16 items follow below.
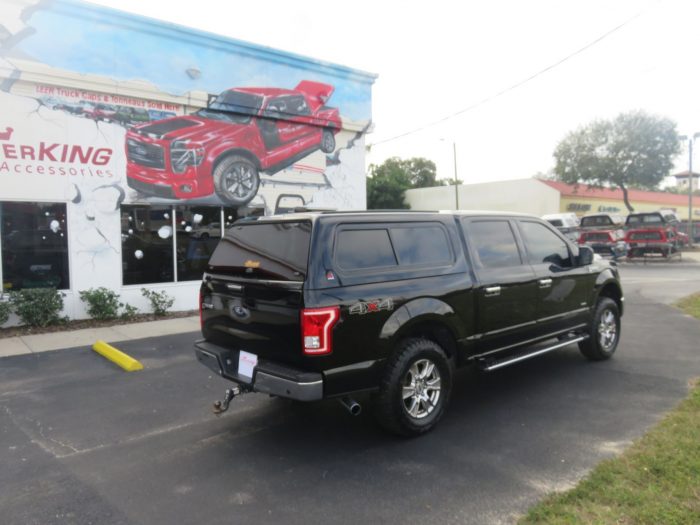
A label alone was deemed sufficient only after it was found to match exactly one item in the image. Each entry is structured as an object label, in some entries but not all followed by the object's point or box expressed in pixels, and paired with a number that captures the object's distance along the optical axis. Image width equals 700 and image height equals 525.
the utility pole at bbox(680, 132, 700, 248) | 30.45
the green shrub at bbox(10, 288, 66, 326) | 8.62
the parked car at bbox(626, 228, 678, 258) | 20.83
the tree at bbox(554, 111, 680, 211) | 33.28
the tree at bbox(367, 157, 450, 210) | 48.03
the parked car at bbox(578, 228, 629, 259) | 21.08
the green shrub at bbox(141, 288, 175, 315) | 10.20
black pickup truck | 3.82
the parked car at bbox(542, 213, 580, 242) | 25.25
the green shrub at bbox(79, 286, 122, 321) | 9.41
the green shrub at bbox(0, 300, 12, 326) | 8.46
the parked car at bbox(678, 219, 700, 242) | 36.06
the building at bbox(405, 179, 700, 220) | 37.88
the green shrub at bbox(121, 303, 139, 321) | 9.84
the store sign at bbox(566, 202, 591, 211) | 39.28
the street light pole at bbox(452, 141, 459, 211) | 39.38
